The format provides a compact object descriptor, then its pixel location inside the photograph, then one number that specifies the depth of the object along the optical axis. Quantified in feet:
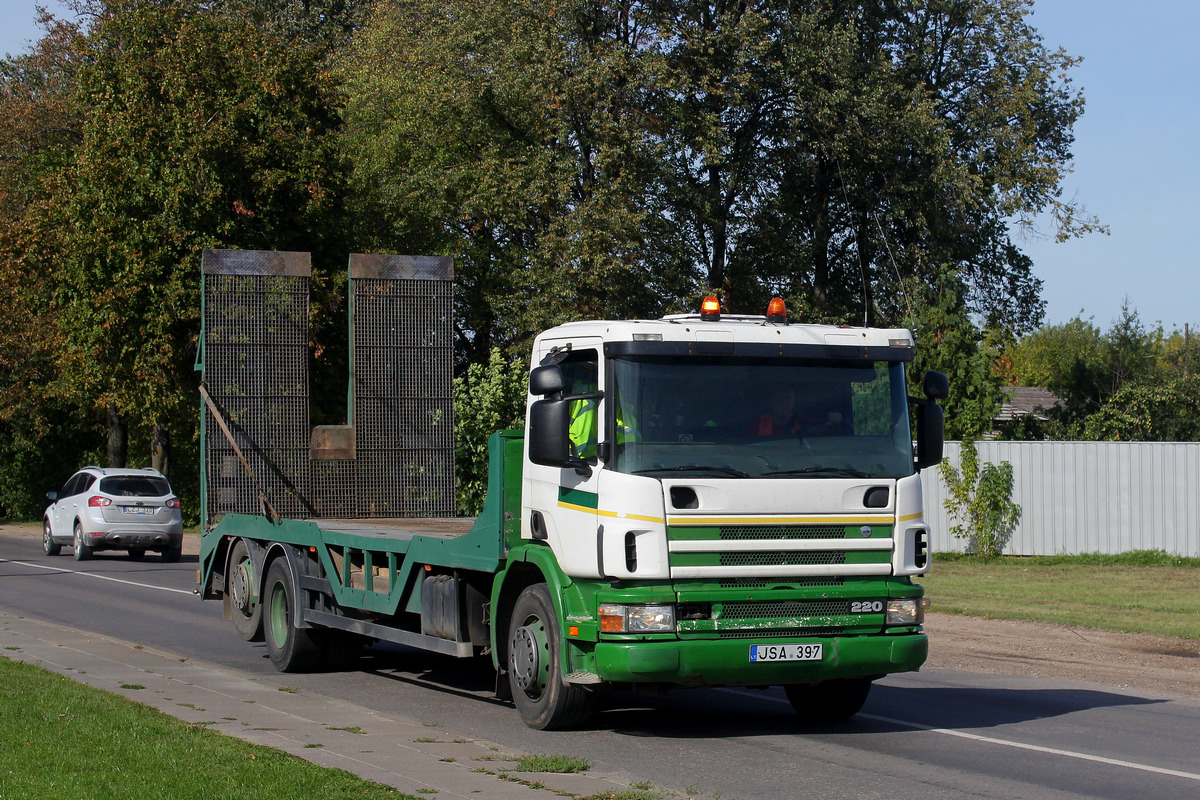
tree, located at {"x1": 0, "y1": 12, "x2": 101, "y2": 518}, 112.27
